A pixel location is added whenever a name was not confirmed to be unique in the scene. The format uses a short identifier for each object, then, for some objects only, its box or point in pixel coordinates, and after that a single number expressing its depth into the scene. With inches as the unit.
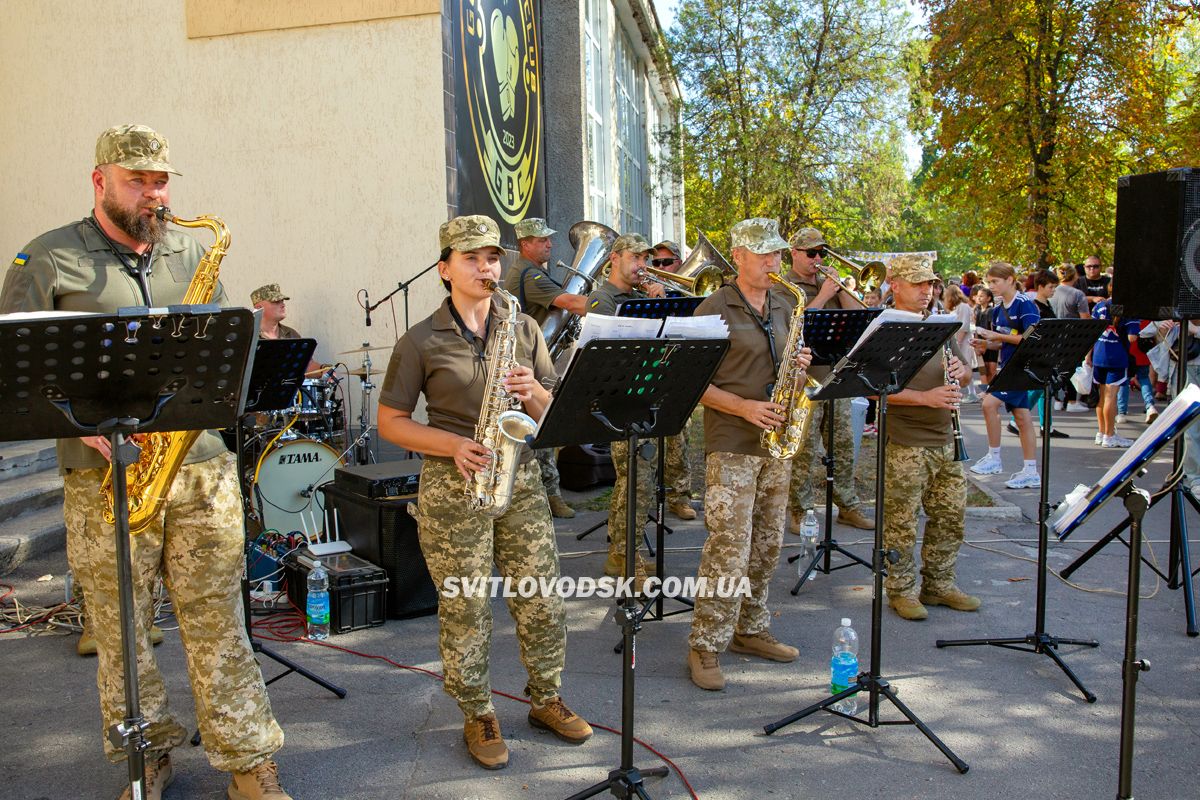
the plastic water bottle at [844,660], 187.3
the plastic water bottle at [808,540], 273.0
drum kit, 288.4
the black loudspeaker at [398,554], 238.4
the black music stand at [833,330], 222.4
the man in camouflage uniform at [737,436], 192.2
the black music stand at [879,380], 173.2
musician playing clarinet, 226.4
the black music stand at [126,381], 99.9
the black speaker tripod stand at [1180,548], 224.5
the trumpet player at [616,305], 263.0
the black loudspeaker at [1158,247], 241.8
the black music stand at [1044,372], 203.5
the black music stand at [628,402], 135.0
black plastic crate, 227.9
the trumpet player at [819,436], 285.3
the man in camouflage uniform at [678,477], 331.0
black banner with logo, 388.5
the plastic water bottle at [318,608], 225.0
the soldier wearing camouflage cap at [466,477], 155.5
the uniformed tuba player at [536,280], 309.6
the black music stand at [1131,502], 121.3
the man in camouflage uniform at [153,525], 134.4
